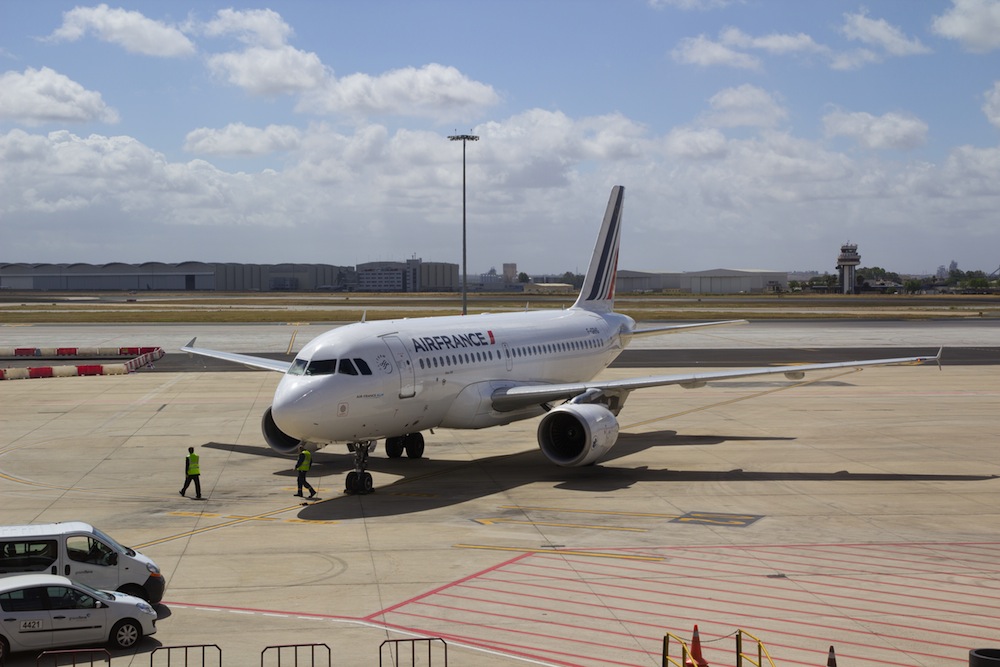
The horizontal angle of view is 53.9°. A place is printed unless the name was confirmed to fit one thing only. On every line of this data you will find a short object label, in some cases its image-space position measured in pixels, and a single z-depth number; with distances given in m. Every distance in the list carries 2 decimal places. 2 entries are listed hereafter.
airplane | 28.14
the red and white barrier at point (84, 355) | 59.97
